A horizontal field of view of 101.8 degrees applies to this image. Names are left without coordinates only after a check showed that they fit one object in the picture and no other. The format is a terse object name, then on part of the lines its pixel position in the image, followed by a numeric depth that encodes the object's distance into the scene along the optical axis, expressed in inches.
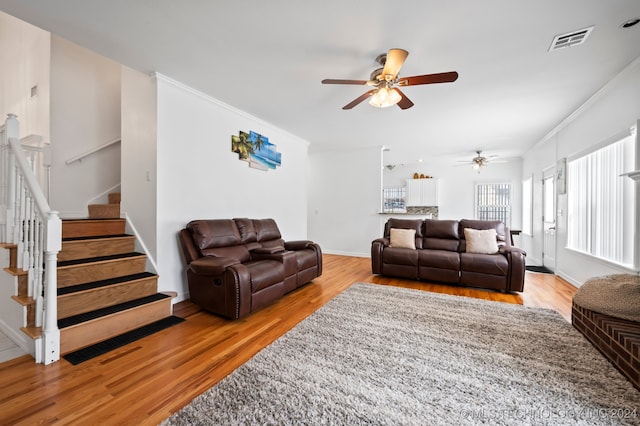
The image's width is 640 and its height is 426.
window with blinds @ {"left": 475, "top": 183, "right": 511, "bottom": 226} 302.7
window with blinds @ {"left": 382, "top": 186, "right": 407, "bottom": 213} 342.6
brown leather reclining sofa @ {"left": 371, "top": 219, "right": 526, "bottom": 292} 139.6
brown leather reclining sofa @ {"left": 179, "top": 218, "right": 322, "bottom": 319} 101.3
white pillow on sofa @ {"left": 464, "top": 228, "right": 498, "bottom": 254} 152.4
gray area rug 55.1
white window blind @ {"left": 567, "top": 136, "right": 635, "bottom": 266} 111.7
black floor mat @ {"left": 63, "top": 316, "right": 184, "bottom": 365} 75.4
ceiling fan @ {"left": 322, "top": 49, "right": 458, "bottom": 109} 86.2
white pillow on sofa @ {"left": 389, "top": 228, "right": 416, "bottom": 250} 171.0
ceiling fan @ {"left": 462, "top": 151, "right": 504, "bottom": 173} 255.2
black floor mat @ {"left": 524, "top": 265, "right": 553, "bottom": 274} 185.3
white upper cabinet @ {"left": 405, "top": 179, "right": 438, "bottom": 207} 323.9
